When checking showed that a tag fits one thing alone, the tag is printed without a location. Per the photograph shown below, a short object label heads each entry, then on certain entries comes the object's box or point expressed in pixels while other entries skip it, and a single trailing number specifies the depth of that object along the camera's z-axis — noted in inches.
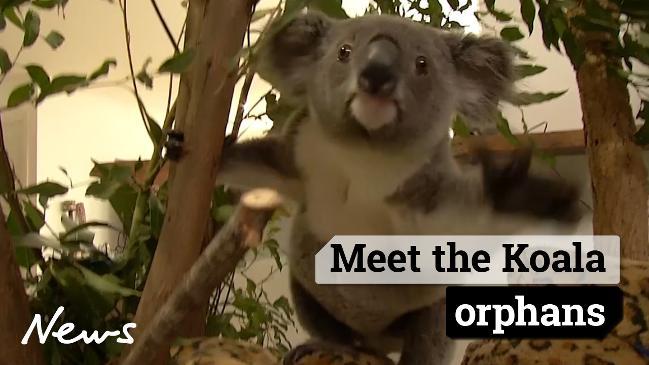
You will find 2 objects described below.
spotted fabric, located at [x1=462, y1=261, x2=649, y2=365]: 23.6
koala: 23.8
